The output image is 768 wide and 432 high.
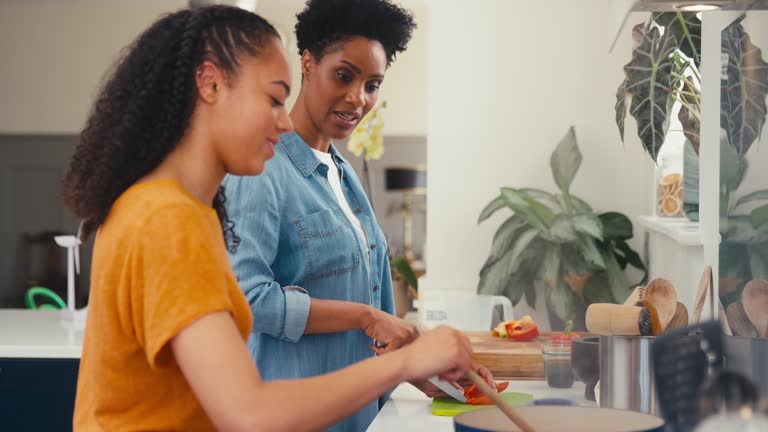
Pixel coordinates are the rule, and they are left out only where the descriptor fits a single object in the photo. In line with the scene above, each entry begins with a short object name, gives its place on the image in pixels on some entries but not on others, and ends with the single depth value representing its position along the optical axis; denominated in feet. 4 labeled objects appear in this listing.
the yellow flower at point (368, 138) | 12.74
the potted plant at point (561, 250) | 10.64
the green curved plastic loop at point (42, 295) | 11.85
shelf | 6.81
